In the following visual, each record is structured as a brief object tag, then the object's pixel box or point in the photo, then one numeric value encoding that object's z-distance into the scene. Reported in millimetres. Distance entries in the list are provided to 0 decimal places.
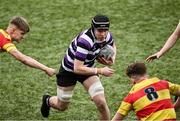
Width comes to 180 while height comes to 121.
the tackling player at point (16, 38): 12086
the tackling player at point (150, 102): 10086
